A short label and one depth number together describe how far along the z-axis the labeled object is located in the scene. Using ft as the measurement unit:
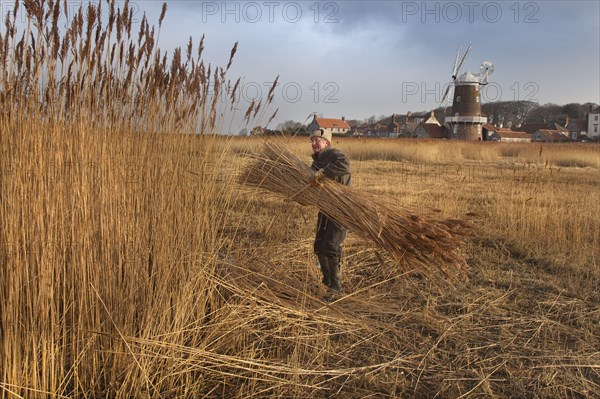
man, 11.21
